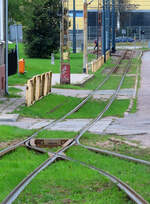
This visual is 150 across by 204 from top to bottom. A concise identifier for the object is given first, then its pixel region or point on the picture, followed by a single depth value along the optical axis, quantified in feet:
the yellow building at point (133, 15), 376.89
